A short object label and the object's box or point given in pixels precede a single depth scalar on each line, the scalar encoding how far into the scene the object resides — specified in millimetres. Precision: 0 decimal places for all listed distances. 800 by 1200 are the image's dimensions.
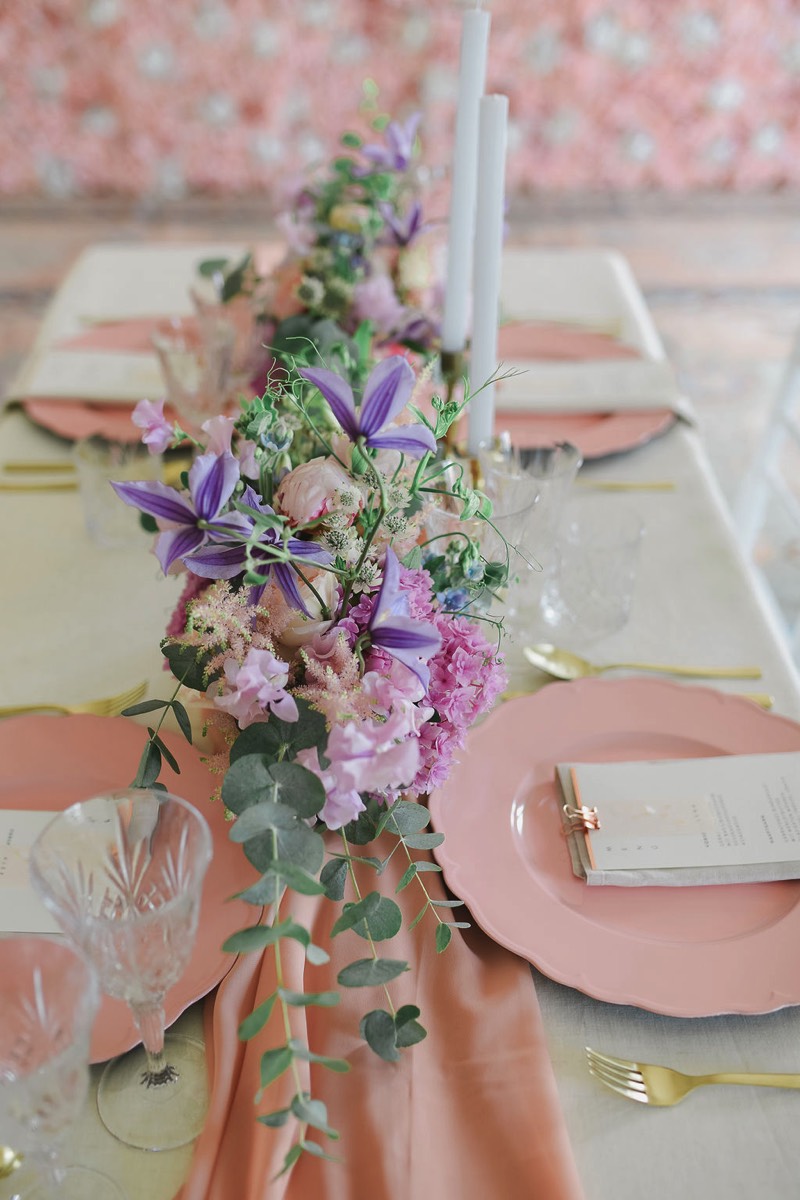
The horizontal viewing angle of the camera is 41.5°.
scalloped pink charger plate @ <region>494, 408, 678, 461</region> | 1477
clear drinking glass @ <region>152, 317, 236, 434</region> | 1401
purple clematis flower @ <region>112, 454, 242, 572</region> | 745
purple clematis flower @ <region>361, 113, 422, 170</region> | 1455
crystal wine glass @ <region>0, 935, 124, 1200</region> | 615
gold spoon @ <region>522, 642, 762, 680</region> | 1115
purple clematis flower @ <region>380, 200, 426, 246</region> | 1440
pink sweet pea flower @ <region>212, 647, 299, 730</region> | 772
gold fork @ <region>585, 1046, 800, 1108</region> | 744
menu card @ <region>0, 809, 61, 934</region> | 827
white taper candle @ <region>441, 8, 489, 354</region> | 1091
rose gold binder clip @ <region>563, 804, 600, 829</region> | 915
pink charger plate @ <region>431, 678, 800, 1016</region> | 800
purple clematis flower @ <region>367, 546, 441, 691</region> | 736
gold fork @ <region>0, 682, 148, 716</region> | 1066
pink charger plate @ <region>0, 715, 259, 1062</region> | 800
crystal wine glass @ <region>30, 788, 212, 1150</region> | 685
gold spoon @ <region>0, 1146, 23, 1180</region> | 700
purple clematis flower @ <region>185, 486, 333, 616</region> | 777
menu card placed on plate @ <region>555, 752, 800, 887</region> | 878
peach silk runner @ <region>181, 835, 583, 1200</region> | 693
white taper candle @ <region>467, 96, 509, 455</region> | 1013
